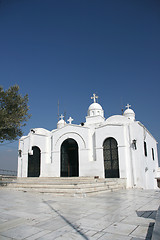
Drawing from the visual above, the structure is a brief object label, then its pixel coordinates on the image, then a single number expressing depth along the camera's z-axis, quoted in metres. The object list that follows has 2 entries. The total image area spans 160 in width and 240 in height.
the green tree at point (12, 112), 12.40
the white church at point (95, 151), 15.77
